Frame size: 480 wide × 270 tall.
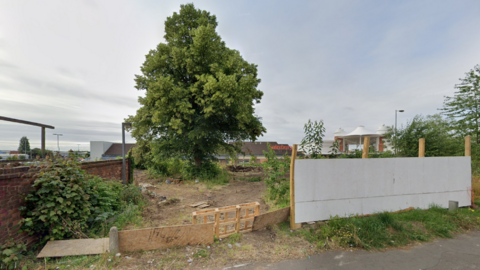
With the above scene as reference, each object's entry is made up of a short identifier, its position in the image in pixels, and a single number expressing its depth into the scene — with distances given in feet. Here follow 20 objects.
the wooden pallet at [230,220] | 14.56
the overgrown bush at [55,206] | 12.44
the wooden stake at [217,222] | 14.51
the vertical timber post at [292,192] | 15.93
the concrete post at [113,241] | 12.01
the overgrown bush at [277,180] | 21.02
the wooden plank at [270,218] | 15.86
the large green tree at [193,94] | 34.78
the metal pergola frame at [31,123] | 14.89
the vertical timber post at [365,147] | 17.75
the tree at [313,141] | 20.40
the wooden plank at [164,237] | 12.57
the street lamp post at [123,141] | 26.44
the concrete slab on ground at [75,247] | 11.84
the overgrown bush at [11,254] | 10.22
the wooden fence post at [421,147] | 20.66
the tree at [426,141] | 28.63
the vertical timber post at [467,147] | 21.82
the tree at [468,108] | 40.47
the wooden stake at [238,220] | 15.07
